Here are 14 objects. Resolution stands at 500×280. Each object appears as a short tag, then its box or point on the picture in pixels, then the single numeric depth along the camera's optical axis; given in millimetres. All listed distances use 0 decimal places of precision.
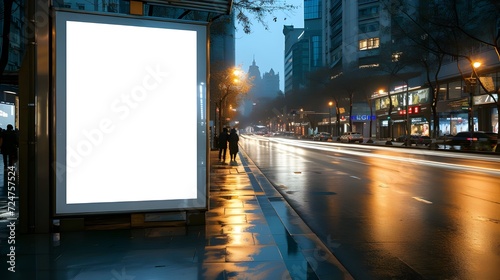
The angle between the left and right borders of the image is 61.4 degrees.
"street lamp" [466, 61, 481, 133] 34688
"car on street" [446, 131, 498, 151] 34625
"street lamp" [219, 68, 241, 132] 33288
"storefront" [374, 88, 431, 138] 59656
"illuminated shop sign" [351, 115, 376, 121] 83375
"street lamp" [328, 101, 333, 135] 102375
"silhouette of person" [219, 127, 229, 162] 24828
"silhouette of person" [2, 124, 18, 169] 15797
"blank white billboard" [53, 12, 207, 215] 6621
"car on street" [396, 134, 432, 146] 47312
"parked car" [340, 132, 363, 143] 64250
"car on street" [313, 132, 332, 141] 80375
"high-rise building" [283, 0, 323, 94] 139250
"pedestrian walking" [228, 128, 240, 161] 23688
